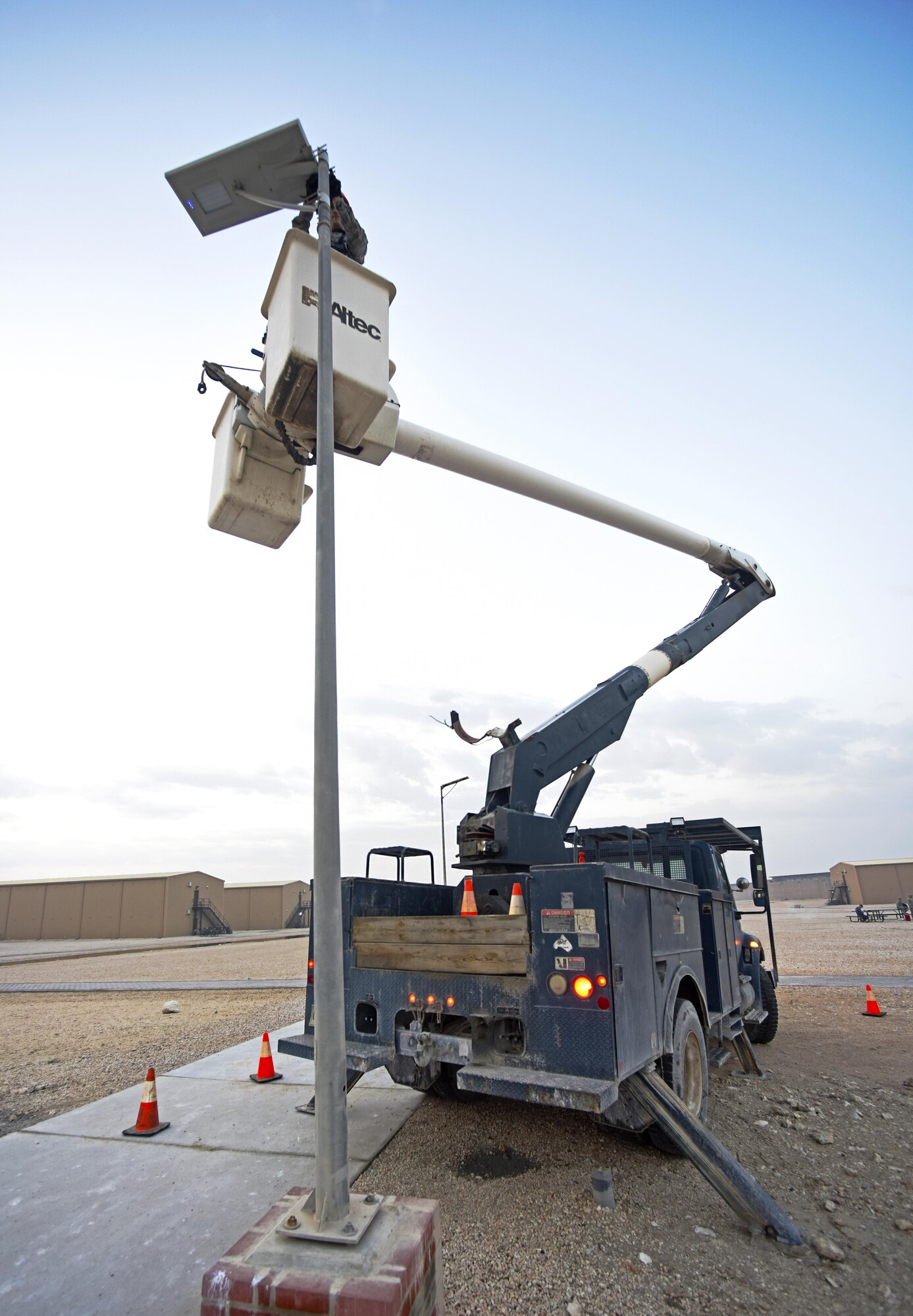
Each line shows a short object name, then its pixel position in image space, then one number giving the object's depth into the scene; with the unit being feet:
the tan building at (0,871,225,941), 138.21
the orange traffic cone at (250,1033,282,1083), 22.50
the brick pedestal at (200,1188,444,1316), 7.43
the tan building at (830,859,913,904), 169.17
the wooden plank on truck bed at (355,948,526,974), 14.66
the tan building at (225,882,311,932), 166.50
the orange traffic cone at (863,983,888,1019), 32.12
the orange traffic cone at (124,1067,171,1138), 17.81
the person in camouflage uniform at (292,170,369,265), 12.57
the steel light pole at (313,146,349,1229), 8.75
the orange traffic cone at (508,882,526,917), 14.88
